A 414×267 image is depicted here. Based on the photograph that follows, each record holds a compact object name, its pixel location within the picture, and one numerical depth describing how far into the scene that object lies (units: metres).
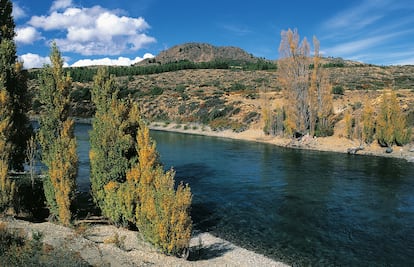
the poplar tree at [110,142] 16.92
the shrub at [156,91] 100.88
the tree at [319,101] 48.94
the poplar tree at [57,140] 16.16
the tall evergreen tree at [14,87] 17.73
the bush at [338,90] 71.44
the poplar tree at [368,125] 42.94
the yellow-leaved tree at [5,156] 16.33
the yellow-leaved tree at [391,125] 40.44
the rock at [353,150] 42.03
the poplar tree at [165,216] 13.51
